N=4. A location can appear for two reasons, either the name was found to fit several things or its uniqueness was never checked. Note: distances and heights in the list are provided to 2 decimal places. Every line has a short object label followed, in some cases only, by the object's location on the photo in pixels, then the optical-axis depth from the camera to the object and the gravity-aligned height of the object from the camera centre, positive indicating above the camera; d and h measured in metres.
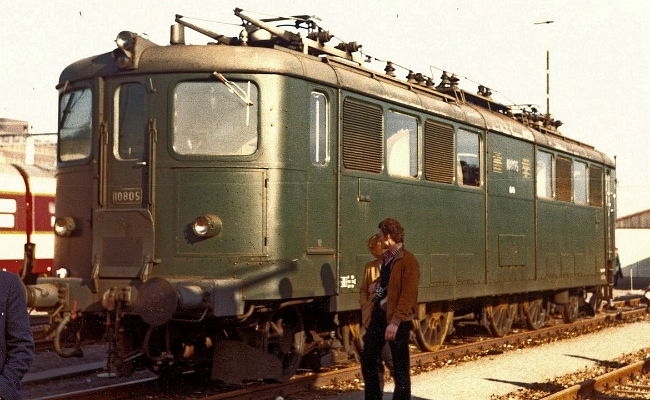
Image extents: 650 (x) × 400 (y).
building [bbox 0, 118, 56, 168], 47.31 +5.07
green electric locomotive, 9.45 +0.54
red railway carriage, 21.41 +0.70
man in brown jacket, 7.78 -0.51
